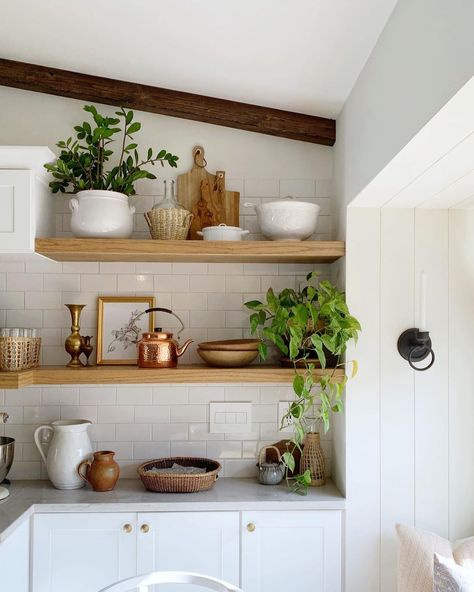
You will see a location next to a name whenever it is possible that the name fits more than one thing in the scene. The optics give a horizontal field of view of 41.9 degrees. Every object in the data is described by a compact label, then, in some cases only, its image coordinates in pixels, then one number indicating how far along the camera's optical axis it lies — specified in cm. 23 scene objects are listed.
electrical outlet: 285
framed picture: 282
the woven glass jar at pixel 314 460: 270
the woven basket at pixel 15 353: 250
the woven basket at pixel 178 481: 255
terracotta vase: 259
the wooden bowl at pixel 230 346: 262
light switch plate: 285
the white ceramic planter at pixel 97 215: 254
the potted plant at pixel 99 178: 254
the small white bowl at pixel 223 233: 257
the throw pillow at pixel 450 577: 181
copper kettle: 260
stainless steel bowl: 254
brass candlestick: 268
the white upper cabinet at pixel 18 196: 244
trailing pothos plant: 242
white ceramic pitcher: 262
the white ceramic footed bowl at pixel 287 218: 259
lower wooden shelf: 254
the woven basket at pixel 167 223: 259
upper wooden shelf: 248
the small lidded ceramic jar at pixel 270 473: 268
